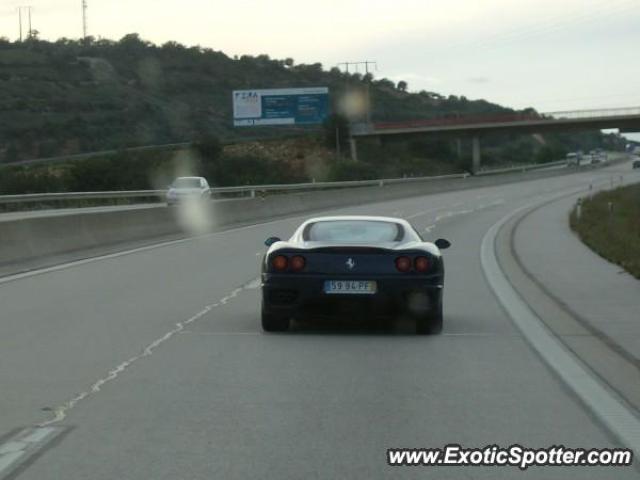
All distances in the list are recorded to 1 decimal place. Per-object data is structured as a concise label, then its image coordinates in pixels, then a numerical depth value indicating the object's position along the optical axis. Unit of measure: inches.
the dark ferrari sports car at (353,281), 477.1
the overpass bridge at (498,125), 3939.5
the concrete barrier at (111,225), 841.5
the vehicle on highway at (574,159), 5051.2
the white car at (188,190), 1907.0
